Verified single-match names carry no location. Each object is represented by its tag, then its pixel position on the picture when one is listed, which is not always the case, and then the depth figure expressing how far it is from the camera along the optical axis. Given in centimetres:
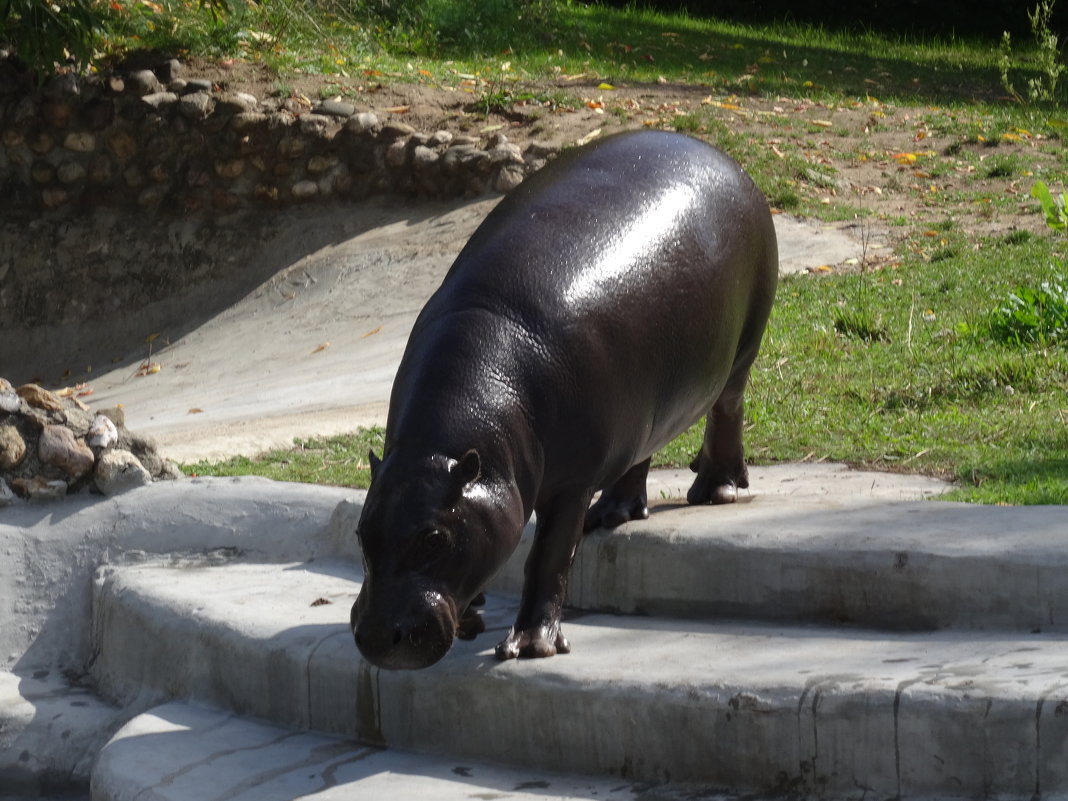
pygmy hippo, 675
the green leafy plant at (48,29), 2287
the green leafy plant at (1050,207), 1573
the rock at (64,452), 1073
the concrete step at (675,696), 623
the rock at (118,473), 1089
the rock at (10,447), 1063
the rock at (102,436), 1095
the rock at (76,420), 1098
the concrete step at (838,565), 755
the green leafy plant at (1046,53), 1454
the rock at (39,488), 1074
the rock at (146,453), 1139
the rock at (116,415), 1150
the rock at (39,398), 1087
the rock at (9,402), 1067
